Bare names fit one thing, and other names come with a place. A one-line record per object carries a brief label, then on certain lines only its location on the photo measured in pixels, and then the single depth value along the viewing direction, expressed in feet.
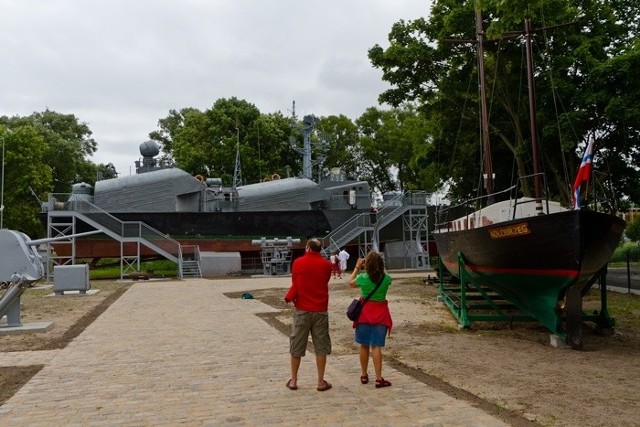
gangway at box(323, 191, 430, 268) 113.19
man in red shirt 21.62
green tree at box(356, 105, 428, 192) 183.87
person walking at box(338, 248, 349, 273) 101.41
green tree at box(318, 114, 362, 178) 191.72
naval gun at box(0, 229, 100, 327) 37.76
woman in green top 22.06
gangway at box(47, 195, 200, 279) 101.81
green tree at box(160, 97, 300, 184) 165.37
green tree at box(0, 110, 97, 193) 180.14
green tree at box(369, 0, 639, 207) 67.10
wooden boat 30.71
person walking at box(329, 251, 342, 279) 98.99
